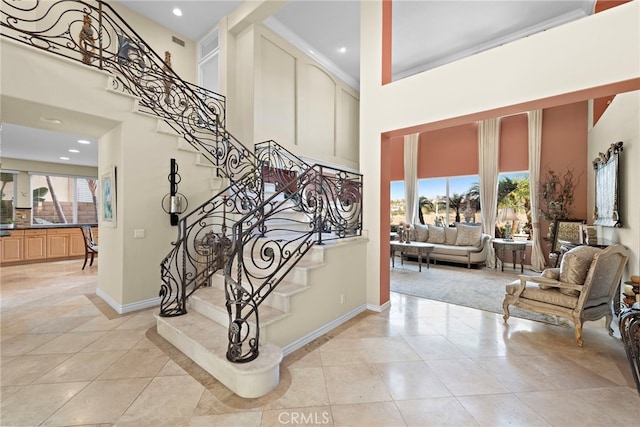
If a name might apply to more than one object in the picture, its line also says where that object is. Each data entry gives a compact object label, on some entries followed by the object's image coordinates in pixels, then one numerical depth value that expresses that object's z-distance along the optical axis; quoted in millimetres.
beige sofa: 6461
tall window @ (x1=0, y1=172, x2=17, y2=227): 7430
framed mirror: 3480
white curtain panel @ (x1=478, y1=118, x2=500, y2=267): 6887
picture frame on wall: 3760
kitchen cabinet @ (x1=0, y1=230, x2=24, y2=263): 6637
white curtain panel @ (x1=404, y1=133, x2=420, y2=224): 8281
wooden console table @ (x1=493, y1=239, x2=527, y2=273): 5988
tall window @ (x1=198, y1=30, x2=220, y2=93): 5934
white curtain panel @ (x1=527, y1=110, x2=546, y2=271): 6234
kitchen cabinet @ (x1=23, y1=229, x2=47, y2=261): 7023
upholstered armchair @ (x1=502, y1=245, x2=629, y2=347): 2770
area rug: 3918
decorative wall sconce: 3963
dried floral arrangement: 5805
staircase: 2164
